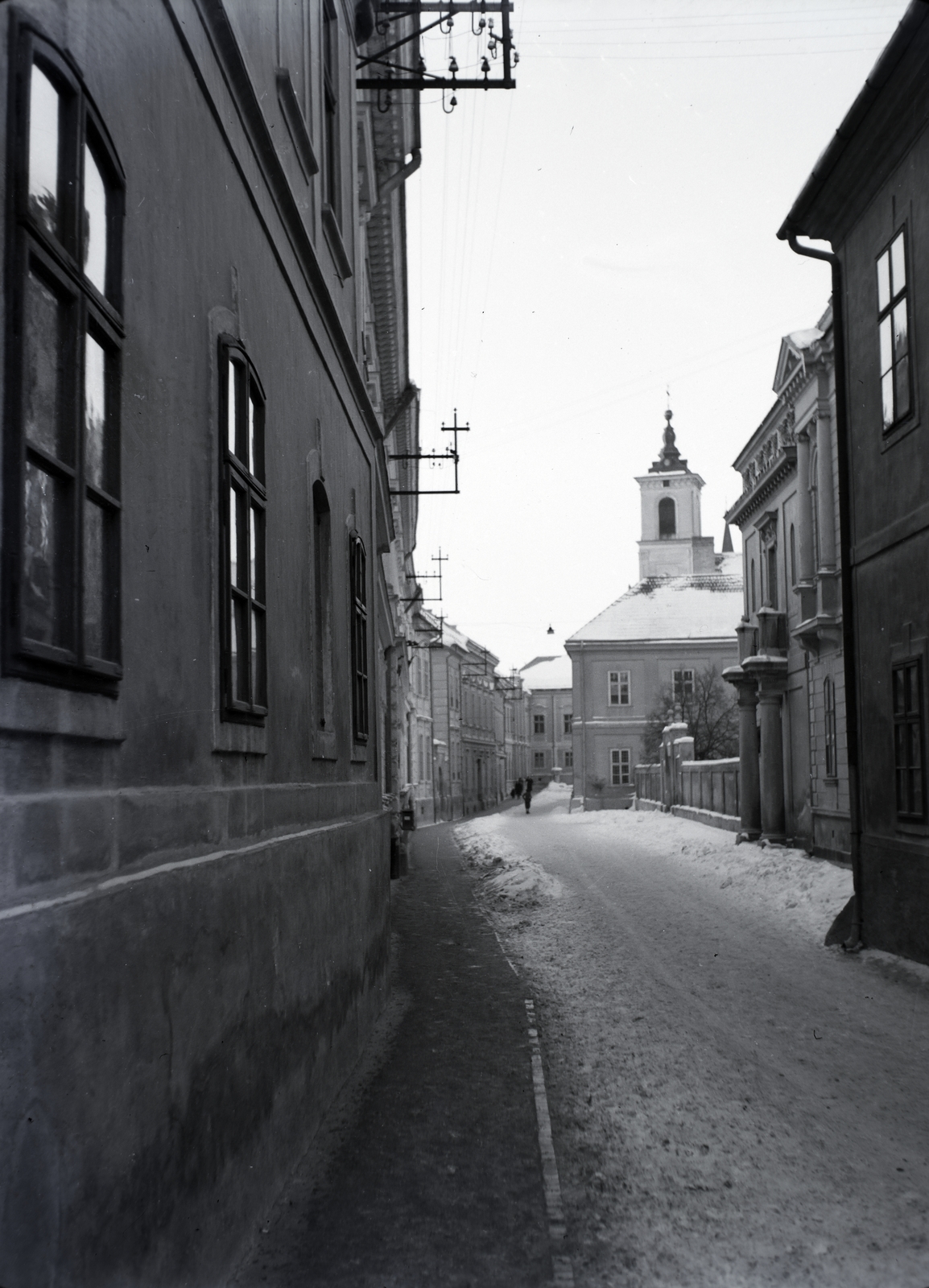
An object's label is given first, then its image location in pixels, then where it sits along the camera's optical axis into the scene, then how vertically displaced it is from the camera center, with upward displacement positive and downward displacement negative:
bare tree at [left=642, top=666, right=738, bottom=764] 53.47 +1.01
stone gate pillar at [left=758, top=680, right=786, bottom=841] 24.84 -0.89
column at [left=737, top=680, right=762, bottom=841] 26.11 -0.94
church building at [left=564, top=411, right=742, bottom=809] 64.06 +3.95
